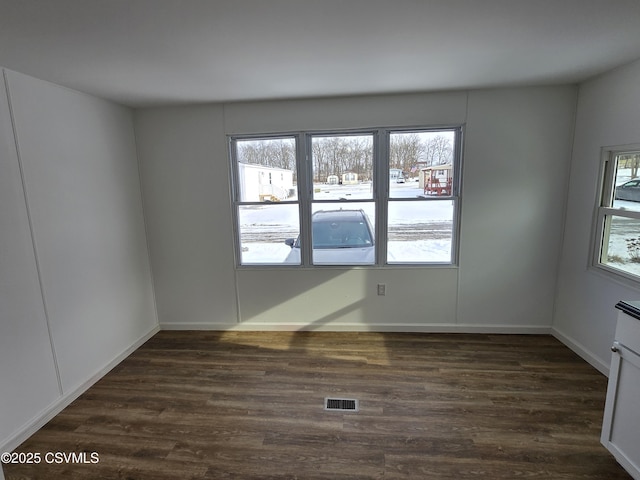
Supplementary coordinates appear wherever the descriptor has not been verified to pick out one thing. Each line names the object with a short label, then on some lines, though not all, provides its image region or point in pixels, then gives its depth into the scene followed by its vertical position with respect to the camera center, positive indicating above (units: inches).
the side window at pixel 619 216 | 99.1 -9.4
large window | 131.4 -2.1
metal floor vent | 94.7 -63.0
